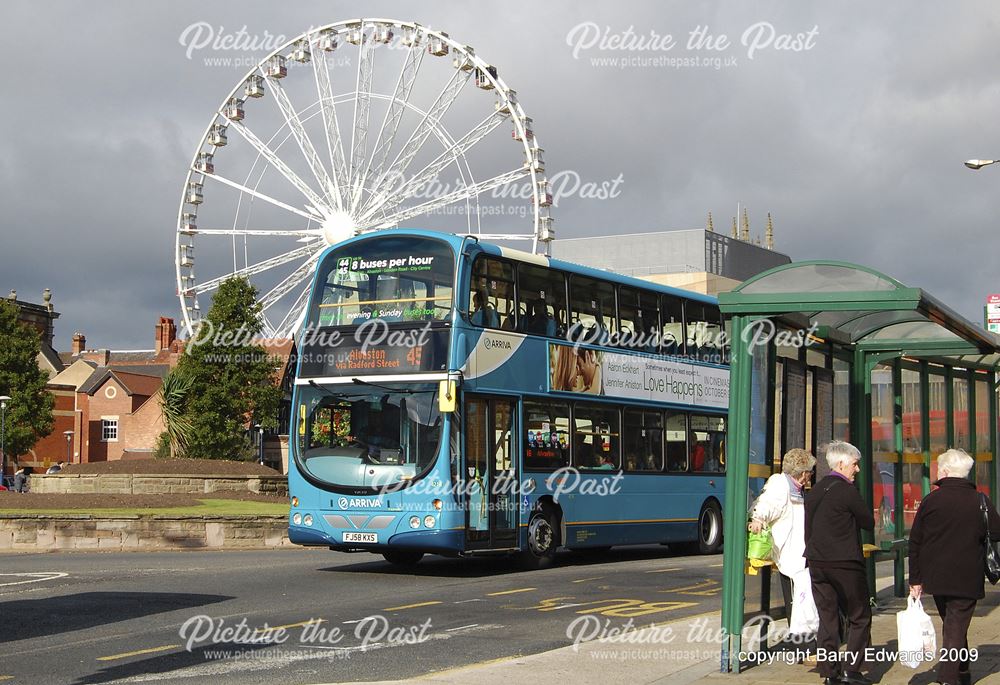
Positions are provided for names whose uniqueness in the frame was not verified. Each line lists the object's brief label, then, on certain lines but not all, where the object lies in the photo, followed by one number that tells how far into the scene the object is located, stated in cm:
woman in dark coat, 795
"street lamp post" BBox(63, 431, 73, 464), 8650
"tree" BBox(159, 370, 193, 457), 4325
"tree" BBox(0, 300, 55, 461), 6141
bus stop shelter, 906
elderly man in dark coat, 823
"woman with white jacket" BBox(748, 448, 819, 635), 912
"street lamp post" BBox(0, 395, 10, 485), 5853
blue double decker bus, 1722
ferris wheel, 3706
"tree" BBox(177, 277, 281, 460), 5272
